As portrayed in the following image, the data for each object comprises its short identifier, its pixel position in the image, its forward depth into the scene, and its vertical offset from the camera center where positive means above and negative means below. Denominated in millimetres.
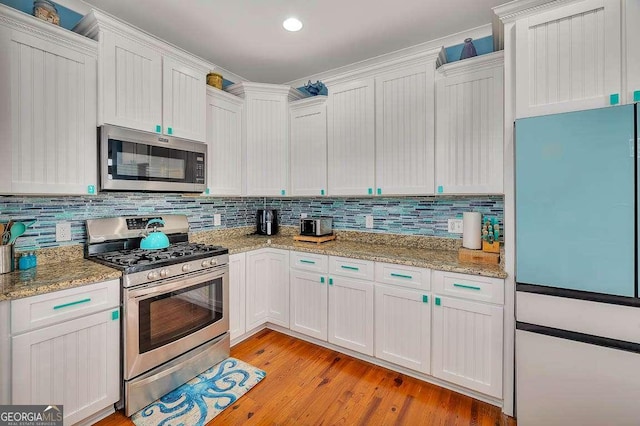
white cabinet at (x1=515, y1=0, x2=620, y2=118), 1529 +862
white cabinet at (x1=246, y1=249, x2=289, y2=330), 2828 -758
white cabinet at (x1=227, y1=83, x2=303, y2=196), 3115 +841
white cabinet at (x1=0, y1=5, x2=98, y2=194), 1652 +648
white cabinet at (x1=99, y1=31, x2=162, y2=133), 2020 +957
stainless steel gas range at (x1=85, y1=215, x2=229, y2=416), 1856 -678
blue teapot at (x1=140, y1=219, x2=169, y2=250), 2328 -230
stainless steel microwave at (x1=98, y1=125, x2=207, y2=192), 2025 +398
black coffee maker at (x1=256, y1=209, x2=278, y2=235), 3545 -115
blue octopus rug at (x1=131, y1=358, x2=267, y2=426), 1801 -1274
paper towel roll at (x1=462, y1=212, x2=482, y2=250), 2203 -131
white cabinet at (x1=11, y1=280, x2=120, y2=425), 1489 -788
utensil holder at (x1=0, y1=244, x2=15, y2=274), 1720 -277
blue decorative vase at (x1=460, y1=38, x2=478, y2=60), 2311 +1299
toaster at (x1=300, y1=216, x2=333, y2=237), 3047 -149
